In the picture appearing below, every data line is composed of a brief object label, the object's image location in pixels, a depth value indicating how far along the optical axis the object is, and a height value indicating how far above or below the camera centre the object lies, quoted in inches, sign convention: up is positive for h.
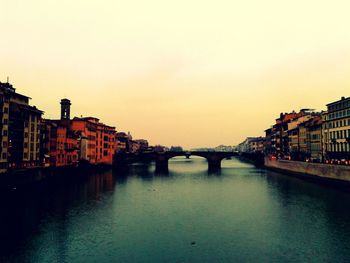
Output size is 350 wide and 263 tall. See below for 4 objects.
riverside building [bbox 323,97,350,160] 3115.2 +204.2
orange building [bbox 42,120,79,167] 3806.6 +59.4
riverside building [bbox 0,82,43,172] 2632.9 +168.6
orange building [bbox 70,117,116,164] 4945.9 +166.9
